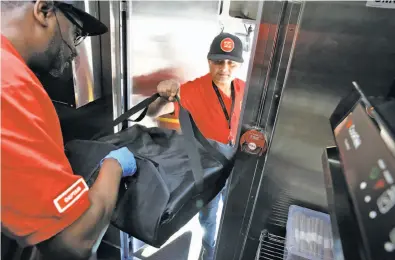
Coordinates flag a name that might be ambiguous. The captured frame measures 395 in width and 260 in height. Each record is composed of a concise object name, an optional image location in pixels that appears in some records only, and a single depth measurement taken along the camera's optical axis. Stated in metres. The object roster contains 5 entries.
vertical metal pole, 1.29
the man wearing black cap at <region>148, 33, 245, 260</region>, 1.48
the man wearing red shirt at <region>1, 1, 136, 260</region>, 0.65
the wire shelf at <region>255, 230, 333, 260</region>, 1.03
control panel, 0.41
